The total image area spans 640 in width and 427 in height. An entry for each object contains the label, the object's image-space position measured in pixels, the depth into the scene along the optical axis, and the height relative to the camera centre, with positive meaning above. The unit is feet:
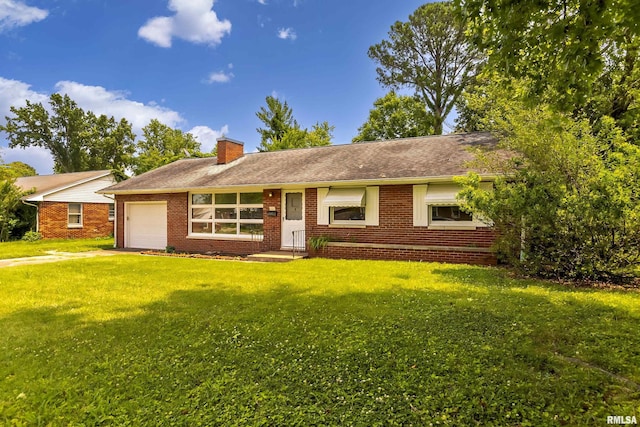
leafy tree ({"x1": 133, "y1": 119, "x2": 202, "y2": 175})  165.90 +37.61
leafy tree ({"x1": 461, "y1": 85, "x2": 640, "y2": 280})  24.84 +1.21
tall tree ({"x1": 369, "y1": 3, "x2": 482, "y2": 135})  96.32 +44.36
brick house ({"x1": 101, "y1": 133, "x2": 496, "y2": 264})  41.16 +2.04
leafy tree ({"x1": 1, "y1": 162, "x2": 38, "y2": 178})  159.32 +24.33
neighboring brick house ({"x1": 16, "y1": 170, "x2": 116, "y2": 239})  74.38 +2.95
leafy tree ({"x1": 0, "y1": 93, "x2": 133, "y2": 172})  165.78 +39.69
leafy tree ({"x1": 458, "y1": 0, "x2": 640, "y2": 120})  14.60 +7.99
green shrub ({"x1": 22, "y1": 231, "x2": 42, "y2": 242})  70.59 -3.36
